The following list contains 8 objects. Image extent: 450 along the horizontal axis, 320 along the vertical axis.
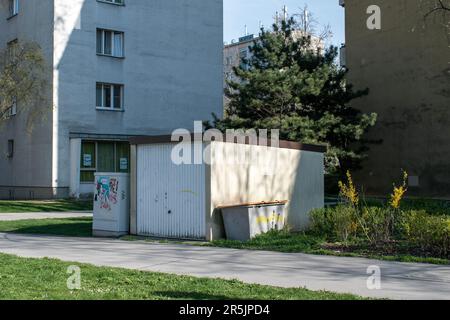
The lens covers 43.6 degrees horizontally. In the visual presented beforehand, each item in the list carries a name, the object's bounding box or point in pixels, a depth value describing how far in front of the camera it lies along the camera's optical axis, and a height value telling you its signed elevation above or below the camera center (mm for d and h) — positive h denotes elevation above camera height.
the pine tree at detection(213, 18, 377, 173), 25719 +3979
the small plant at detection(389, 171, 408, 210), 12400 -383
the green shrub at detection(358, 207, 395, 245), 12961 -1033
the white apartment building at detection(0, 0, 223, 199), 29688 +5718
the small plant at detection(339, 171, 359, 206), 13552 -330
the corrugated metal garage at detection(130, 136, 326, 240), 14180 -121
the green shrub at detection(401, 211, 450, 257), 11344 -1106
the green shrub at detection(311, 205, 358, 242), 13141 -1043
